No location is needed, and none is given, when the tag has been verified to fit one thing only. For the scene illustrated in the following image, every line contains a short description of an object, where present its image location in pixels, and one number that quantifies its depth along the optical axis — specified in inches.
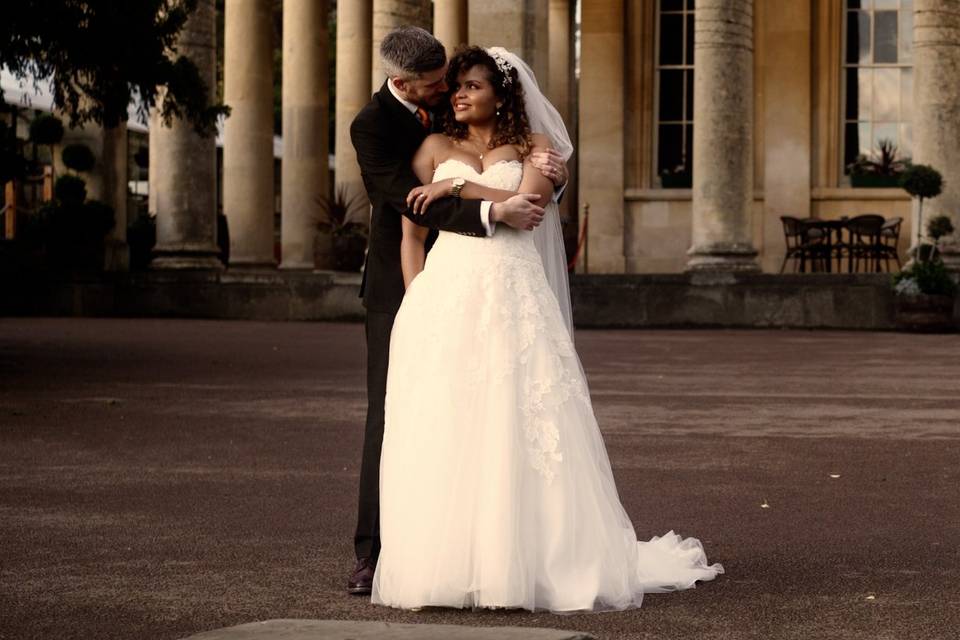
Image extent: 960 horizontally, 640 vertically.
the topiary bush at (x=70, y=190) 1138.7
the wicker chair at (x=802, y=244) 1171.3
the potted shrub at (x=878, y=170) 1235.9
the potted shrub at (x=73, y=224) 1132.5
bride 266.8
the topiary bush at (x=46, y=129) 991.6
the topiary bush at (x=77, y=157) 1149.1
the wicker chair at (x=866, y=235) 1139.9
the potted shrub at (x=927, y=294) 1002.1
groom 277.6
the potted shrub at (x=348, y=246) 1254.9
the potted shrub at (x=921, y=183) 1015.0
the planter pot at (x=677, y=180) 1298.0
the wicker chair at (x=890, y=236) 1158.3
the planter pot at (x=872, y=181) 1234.6
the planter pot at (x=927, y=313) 1002.1
